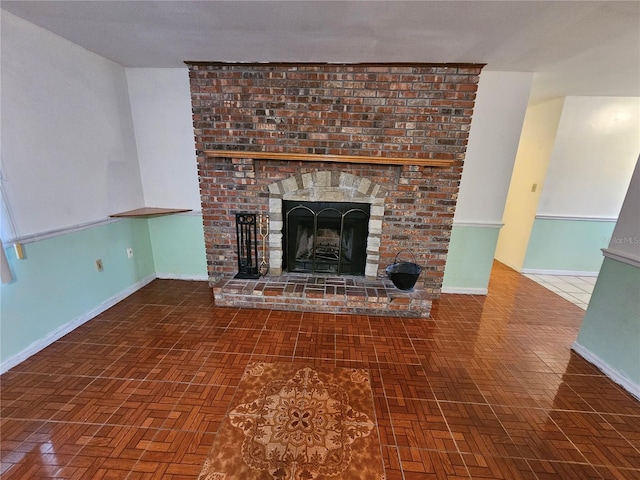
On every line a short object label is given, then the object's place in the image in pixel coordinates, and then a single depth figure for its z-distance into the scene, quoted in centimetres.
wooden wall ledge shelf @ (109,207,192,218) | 257
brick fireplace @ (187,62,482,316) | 247
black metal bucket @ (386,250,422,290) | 259
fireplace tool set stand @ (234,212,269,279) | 279
